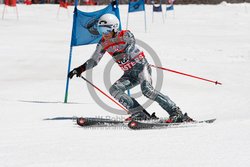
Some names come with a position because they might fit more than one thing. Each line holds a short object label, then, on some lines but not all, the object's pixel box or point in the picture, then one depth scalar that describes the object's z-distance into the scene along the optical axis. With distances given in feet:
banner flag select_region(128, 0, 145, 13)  160.25
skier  44.70
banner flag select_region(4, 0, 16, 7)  192.75
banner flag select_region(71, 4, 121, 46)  59.88
